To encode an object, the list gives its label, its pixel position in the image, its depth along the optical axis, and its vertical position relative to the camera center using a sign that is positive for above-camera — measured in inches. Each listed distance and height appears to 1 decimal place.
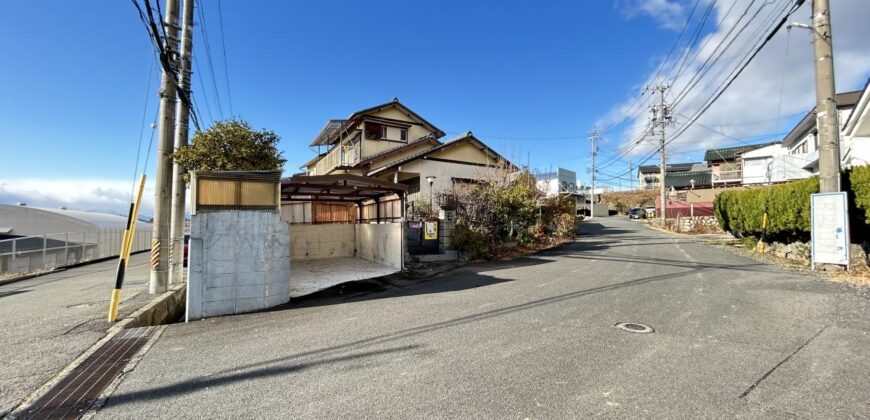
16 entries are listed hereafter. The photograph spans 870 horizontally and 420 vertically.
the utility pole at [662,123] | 983.0 +259.6
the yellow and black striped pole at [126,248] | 211.9 -19.4
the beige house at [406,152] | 726.5 +142.4
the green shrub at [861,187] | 292.5 +25.8
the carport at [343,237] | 361.1 -29.5
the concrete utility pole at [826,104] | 315.0 +100.3
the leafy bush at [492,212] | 487.8 +7.4
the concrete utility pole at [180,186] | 307.7 +25.7
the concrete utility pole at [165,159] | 292.7 +45.9
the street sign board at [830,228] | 300.0 -8.4
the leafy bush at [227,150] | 287.9 +53.6
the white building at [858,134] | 398.0 +110.2
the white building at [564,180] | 1337.4 +170.2
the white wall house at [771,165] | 888.9 +140.0
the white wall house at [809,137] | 693.3 +199.8
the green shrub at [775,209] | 378.6 +11.4
